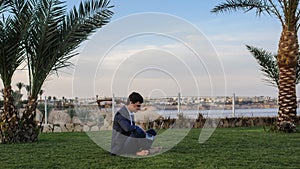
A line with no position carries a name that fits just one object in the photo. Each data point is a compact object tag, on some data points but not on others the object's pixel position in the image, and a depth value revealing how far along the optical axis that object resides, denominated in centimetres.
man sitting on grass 692
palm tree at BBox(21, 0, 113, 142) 970
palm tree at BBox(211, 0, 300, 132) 1233
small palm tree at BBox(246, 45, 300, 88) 1659
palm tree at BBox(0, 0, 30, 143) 957
